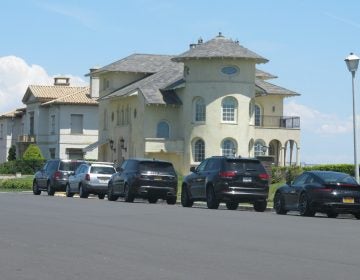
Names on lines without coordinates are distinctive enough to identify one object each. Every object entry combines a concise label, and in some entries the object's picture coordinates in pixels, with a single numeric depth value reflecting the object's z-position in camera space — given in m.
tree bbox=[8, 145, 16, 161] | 102.00
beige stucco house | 69.69
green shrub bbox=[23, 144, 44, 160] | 87.25
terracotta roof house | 91.62
